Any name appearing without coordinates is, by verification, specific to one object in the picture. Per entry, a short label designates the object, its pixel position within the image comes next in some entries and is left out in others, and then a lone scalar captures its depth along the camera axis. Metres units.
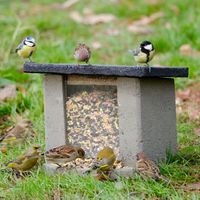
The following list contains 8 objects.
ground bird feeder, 12.07
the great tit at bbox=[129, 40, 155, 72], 12.00
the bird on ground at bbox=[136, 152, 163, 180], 11.52
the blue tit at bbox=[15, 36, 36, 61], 12.84
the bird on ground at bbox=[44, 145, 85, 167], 12.29
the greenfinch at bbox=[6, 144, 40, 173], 12.38
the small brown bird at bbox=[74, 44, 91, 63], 12.41
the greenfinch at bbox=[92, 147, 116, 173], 11.83
